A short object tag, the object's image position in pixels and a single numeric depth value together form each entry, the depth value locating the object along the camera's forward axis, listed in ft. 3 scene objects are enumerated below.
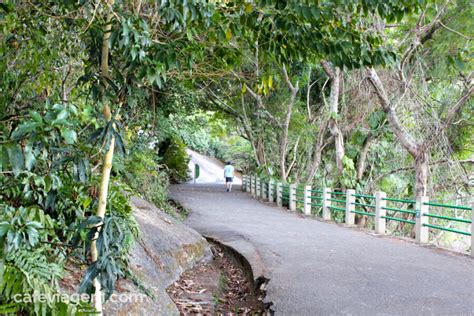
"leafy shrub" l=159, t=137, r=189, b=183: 100.58
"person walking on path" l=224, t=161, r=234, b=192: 83.82
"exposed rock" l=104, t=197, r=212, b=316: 15.34
